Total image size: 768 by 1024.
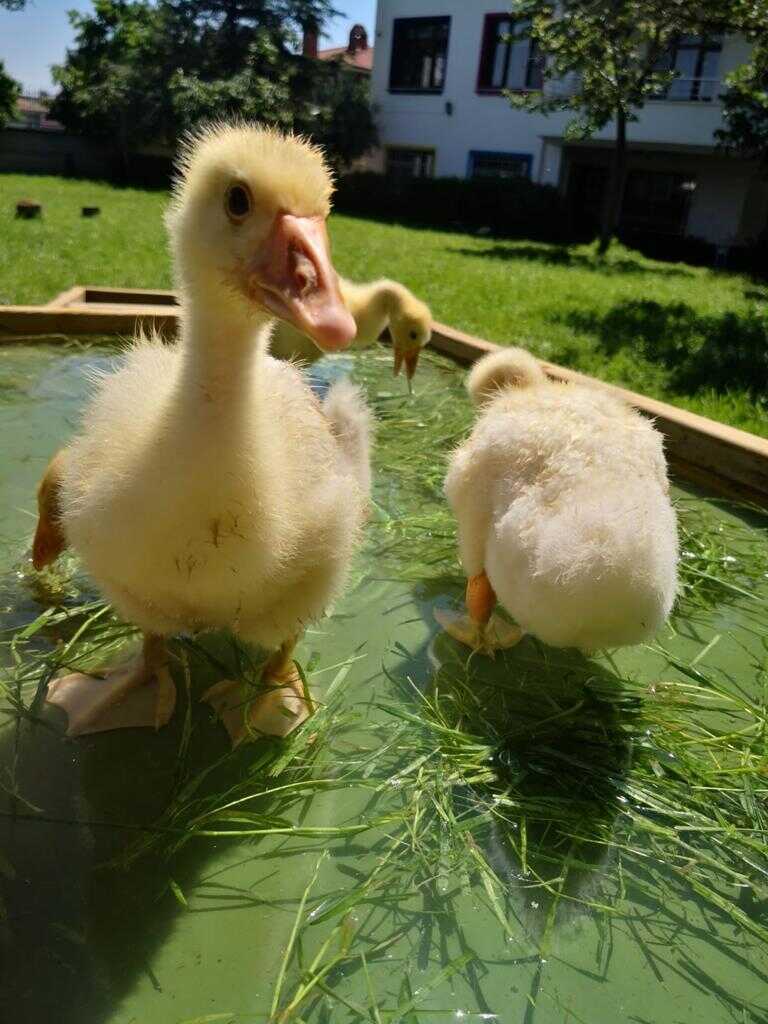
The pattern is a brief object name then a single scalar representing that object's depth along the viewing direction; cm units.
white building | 2189
